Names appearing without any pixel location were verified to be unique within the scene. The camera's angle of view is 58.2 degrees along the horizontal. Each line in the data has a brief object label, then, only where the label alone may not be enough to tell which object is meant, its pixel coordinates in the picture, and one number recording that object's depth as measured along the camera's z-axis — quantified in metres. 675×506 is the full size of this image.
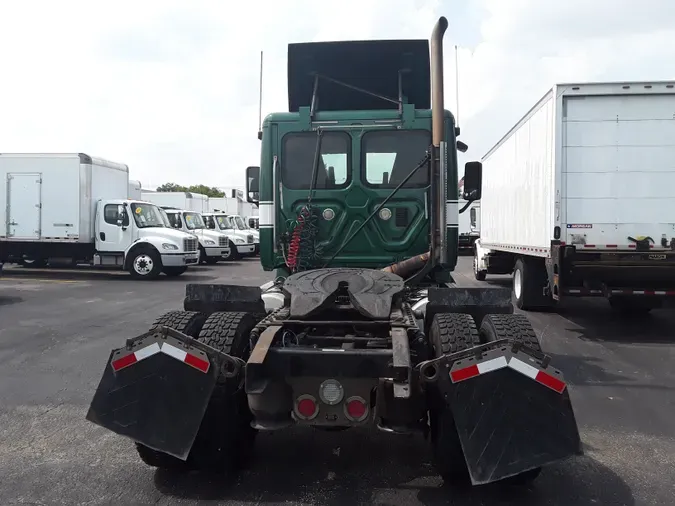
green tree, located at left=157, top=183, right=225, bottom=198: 82.94
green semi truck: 3.27
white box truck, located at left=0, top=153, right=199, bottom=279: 17.95
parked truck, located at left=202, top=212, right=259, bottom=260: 27.73
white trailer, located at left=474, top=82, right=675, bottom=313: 9.14
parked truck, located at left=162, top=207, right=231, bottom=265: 23.56
